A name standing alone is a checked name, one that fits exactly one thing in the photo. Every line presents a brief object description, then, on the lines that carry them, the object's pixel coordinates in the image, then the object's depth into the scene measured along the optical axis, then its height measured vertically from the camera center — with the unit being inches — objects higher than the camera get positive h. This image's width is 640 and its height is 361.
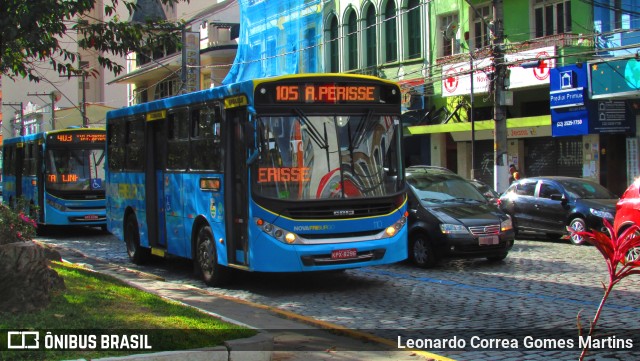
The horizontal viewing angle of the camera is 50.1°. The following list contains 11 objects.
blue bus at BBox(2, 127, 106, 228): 824.9 +3.1
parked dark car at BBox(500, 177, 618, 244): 640.4 -37.2
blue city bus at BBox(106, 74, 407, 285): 384.5 -1.2
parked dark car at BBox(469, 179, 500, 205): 727.5 -25.6
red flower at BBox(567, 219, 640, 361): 143.9 -17.5
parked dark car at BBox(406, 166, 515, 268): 484.4 -39.9
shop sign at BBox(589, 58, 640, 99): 874.1 +115.0
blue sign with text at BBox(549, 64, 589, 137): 938.7 +91.1
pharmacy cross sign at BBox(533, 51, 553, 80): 968.9 +143.8
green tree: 426.6 +104.6
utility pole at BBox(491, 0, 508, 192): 812.0 +80.5
